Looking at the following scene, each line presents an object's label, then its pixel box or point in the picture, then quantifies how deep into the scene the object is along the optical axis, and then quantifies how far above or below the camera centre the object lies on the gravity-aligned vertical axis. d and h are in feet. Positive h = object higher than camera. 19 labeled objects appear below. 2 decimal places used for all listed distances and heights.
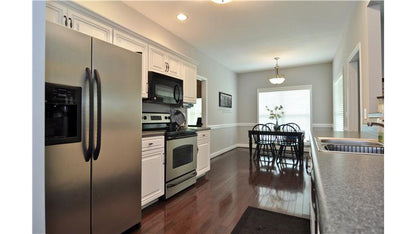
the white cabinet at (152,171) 7.22 -2.07
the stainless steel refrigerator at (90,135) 4.33 -0.46
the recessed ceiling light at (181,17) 9.90 +5.11
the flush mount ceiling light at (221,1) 8.01 +4.71
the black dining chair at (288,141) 14.79 -1.84
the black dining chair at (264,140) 15.46 -1.80
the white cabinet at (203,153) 10.80 -2.08
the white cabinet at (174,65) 10.02 +2.73
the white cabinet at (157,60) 8.87 +2.63
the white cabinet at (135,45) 7.55 +2.90
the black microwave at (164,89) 8.71 +1.33
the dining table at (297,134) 14.28 -1.30
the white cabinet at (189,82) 11.45 +2.07
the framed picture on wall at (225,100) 18.76 +1.72
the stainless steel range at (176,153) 8.44 -1.66
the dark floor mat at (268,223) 6.27 -3.57
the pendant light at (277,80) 16.30 +3.08
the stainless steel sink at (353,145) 5.01 -0.76
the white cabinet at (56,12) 5.45 +2.95
